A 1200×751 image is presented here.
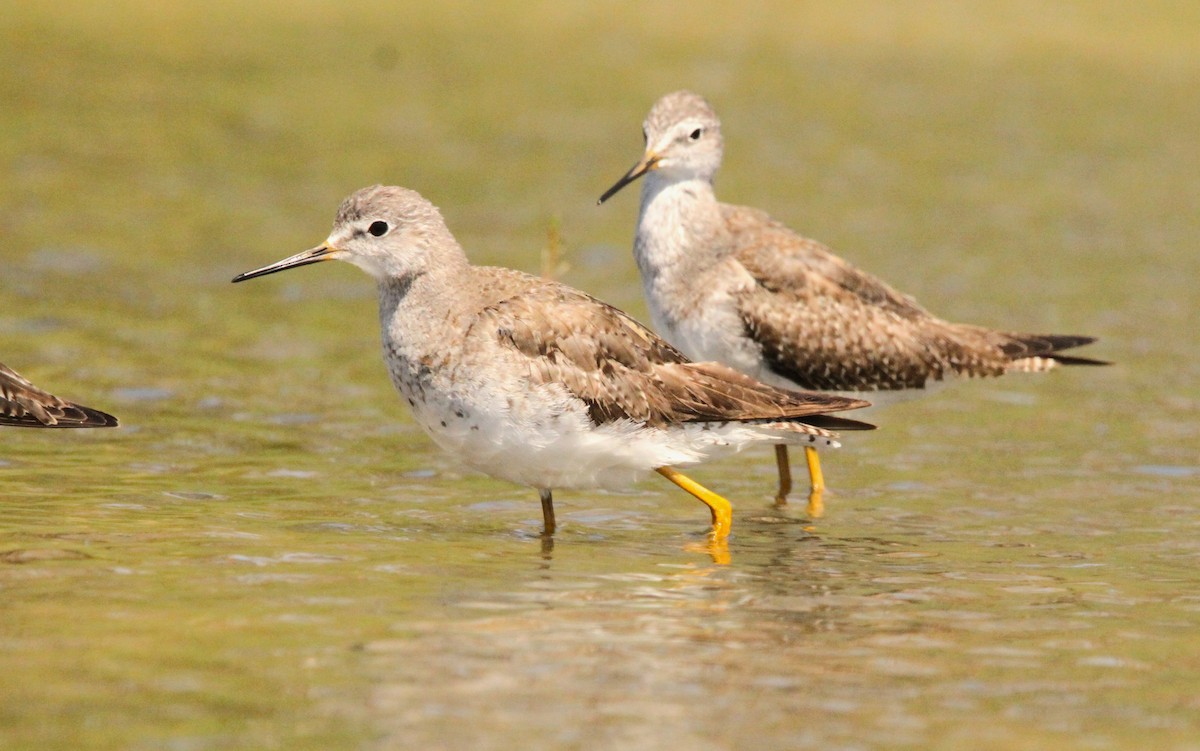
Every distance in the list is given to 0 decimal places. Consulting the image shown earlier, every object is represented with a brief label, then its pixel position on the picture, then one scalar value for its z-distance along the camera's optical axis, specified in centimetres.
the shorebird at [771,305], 1466
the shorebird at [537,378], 1162
